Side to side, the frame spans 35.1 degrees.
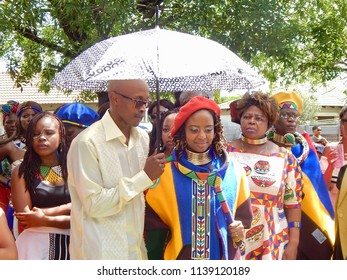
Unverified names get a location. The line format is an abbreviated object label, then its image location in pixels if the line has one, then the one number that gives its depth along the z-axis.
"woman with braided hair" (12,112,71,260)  3.78
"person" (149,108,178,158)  4.48
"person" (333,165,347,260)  3.90
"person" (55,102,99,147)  4.91
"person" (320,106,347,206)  4.85
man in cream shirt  3.07
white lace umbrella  3.33
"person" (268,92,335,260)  4.63
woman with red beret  3.42
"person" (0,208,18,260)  2.47
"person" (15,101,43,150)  5.67
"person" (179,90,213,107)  5.37
